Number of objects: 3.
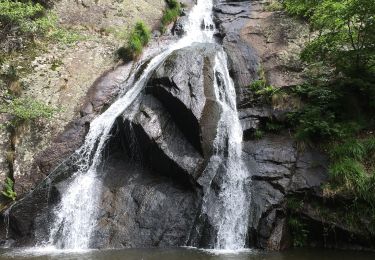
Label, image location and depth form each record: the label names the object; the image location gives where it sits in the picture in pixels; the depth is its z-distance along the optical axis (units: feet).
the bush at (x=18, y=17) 38.75
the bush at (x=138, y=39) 54.29
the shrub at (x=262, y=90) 41.52
